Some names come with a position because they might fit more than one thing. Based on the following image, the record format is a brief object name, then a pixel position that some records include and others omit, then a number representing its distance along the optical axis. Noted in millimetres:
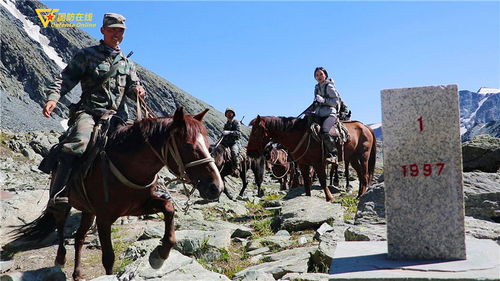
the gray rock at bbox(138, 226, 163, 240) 8555
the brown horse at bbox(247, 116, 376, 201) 12852
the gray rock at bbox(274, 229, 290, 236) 8830
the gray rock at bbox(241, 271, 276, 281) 5223
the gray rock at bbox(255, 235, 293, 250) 7879
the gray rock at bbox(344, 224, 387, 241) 5864
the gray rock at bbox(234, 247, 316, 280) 5836
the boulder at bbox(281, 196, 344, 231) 9133
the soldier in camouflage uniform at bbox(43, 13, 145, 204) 6785
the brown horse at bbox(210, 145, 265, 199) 16875
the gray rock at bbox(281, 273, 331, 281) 5090
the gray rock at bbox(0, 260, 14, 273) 6695
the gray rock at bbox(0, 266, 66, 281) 5203
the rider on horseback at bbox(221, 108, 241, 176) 17156
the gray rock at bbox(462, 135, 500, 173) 12625
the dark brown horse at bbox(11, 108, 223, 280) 5285
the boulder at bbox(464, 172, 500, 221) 7469
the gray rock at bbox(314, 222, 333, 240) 7769
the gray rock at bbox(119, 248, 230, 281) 5104
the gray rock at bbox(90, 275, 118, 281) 4781
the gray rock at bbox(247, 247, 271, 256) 7570
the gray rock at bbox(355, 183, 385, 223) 7396
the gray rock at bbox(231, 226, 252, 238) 9117
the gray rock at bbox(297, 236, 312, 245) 7850
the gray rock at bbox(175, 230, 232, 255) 7457
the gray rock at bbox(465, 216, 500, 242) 5828
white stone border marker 4102
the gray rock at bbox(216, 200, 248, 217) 12601
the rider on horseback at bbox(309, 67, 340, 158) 12547
